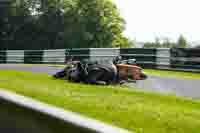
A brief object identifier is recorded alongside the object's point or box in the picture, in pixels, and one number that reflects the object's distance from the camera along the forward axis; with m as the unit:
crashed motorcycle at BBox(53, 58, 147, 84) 14.03
